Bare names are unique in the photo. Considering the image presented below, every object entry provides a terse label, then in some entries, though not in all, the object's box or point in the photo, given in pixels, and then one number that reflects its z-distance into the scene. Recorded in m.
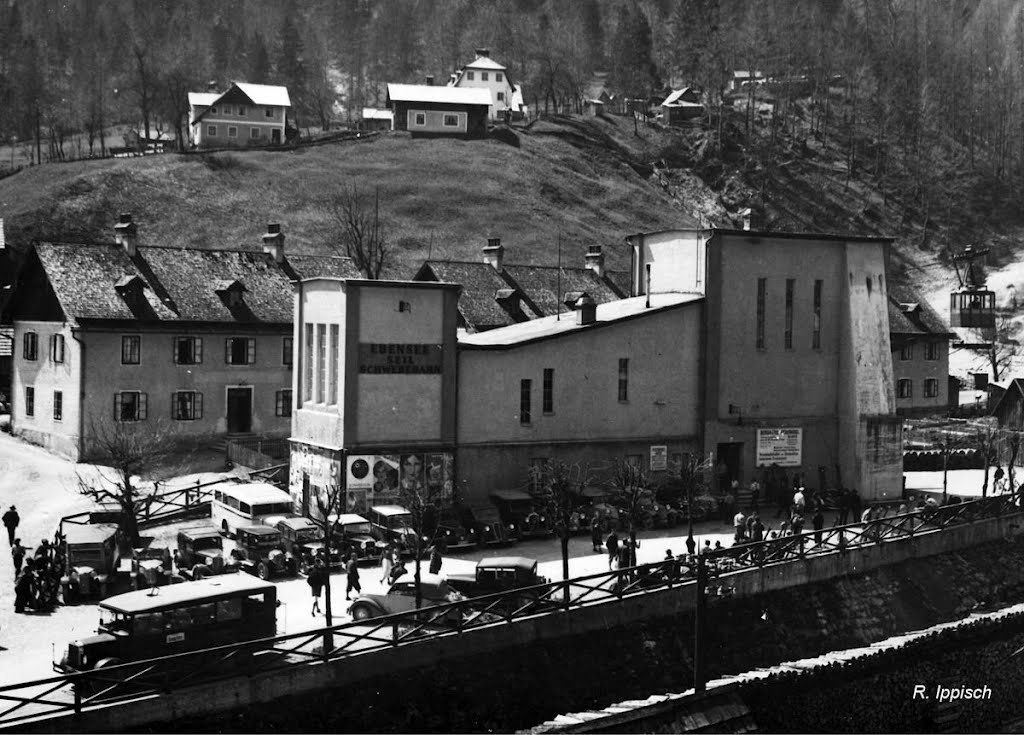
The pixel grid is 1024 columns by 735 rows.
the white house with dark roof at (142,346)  58.22
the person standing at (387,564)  37.66
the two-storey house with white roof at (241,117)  139.12
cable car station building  46.78
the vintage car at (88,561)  35.62
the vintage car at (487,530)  43.74
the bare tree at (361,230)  96.38
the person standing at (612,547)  39.22
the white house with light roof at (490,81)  162.96
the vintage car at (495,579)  34.16
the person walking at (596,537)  43.28
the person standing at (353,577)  35.09
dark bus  26.59
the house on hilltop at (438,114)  138.88
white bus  43.38
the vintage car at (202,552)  37.44
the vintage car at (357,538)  40.66
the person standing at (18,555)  36.47
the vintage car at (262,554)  38.50
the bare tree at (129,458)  41.03
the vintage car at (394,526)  40.66
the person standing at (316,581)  33.91
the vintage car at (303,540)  39.56
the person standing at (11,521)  41.19
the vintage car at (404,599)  31.70
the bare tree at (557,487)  39.22
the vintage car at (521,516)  45.31
